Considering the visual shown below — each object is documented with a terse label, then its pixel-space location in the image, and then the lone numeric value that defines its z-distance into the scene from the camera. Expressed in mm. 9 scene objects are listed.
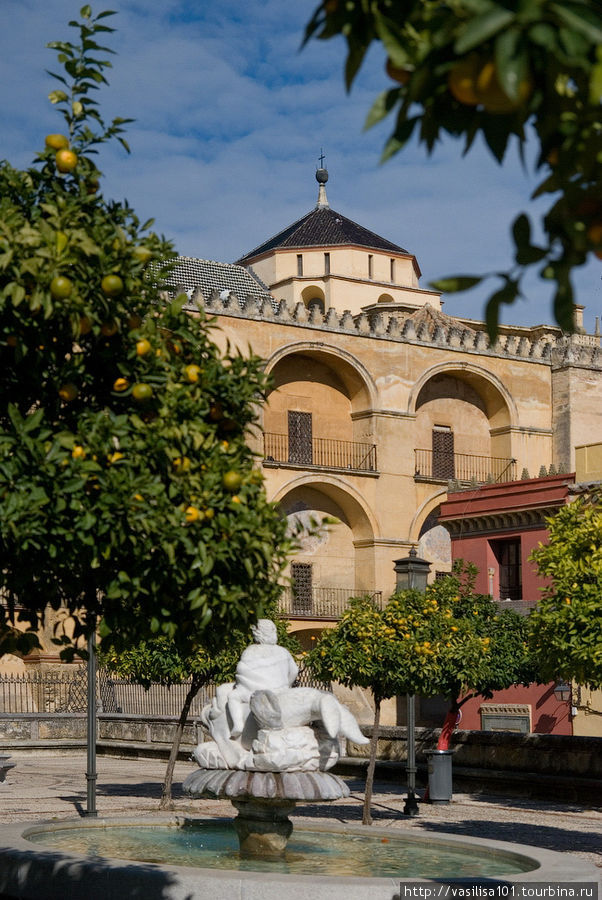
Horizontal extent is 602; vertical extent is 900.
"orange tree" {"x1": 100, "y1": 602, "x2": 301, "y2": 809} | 17047
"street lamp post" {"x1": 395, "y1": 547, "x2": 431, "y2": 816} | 15945
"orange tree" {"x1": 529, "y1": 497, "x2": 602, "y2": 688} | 15203
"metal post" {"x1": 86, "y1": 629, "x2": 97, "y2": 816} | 12930
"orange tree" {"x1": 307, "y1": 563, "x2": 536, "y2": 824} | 14914
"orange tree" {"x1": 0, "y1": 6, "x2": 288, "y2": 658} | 4535
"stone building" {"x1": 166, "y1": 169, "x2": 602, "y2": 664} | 39688
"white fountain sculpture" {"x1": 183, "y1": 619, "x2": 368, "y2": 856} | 8930
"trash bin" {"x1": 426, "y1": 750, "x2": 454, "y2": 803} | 17531
